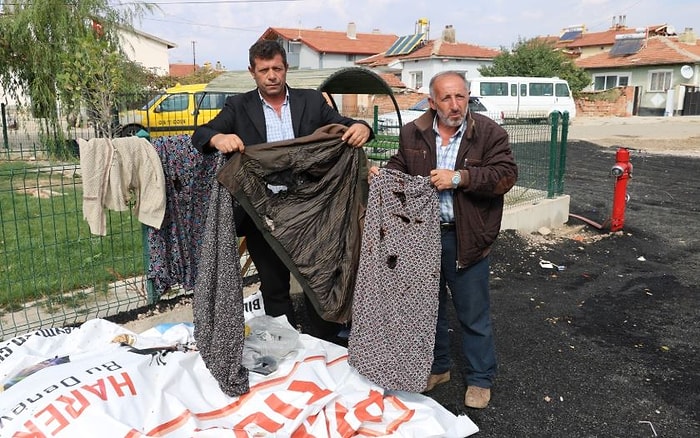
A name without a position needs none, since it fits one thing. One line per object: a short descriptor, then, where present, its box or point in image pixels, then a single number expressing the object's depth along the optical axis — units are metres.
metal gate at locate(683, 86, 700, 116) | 31.75
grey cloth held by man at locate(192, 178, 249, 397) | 2.87
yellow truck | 11.27
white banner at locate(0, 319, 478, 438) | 2.41
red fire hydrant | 6.94
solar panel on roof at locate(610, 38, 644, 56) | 36.16
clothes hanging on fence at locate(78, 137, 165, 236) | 3.37
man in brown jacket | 2.80
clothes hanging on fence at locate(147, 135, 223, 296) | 3.70
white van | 21.50
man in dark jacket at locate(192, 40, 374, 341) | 2.95
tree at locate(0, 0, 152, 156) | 11.55
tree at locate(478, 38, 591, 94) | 30.78
